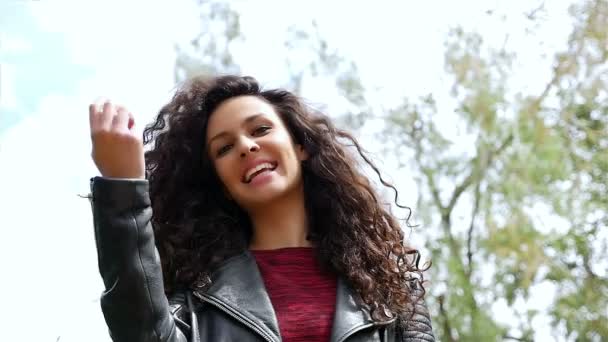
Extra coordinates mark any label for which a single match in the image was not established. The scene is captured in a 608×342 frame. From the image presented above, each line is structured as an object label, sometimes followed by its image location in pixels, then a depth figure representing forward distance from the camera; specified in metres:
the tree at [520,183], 8.77
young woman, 1.86
